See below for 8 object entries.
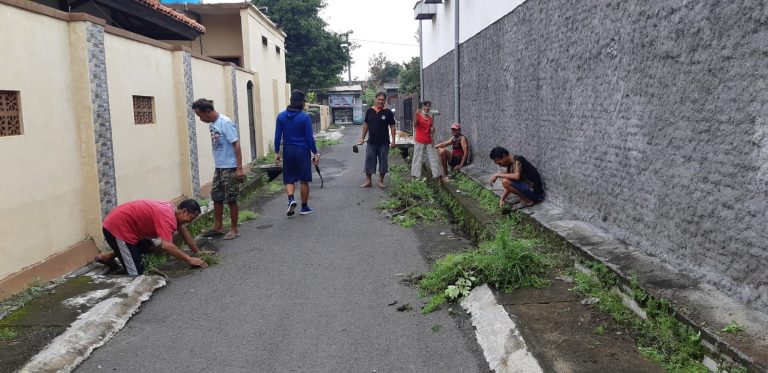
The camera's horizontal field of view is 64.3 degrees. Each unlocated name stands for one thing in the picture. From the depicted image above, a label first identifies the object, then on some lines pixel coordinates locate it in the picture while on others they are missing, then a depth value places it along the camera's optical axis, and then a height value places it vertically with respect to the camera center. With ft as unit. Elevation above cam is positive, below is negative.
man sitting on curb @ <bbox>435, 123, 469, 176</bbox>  38.65 -2.80
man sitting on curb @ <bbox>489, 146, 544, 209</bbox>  24.67 -3.01
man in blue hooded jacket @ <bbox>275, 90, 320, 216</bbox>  28.89 -1.54
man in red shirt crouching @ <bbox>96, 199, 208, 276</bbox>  18.40 -3.32
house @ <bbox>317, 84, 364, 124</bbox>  175.22 +2.20
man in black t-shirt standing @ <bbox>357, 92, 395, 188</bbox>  37.35 -1.24
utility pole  133.69 +12.77
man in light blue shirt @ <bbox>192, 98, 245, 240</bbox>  24.43 -2.16
